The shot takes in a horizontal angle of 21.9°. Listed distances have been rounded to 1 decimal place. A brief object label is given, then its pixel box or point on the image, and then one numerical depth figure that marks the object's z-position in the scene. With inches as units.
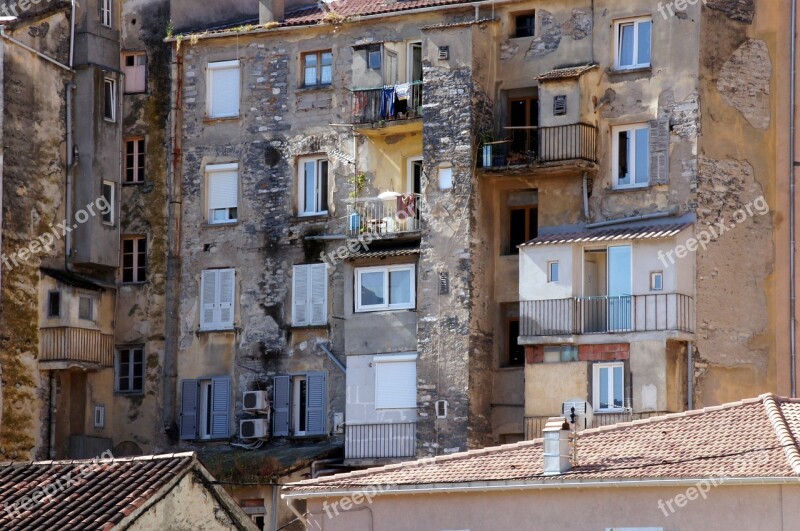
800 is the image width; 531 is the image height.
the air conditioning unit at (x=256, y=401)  2214.6
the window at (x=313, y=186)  2267.5
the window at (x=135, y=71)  2368.4
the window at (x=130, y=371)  2315.5
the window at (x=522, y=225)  2171.5
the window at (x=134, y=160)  2351.1
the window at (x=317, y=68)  2279.8
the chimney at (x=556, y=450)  1604.3
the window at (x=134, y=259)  2340.1
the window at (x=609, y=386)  2034.9
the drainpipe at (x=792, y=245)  2091.5
